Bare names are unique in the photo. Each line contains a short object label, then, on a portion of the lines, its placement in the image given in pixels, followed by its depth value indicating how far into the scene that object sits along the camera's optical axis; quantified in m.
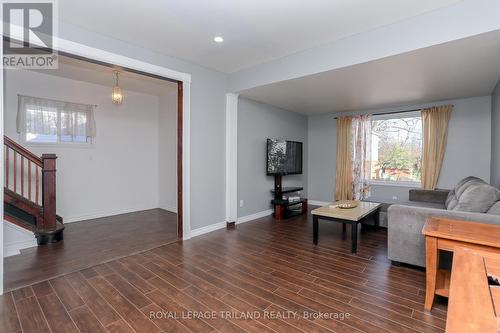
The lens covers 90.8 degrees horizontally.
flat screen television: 5.02
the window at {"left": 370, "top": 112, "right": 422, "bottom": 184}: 5.09
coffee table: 3.12
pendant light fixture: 3.89
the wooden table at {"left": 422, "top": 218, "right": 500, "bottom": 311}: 1.65
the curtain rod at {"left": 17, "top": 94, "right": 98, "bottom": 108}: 4.32
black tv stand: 4.94
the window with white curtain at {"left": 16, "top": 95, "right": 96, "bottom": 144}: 4.07
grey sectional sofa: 2.35
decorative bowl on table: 3.71
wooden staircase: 3.28
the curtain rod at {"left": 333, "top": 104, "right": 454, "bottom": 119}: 5.00
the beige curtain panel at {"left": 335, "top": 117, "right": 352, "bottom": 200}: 5.79
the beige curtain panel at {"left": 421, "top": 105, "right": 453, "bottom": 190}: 4.68
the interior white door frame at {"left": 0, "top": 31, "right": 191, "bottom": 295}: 2.56
